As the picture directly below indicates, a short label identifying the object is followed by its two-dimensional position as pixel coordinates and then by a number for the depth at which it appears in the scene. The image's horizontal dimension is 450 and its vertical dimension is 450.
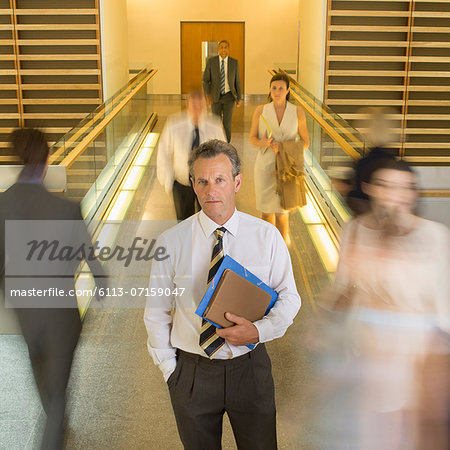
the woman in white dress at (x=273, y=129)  5.70
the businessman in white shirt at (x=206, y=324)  2.72
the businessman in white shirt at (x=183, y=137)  5.55
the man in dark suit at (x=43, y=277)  3.36
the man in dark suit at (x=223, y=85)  10.23
